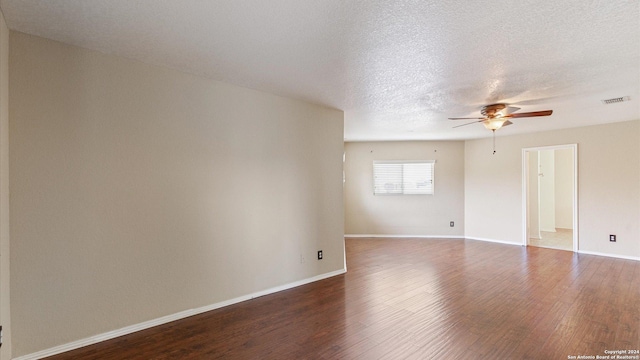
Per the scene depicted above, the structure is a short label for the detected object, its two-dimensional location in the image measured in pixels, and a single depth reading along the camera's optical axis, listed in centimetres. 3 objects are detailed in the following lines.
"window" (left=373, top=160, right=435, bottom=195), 723
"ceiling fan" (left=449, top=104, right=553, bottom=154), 371
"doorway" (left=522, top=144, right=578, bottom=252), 765
